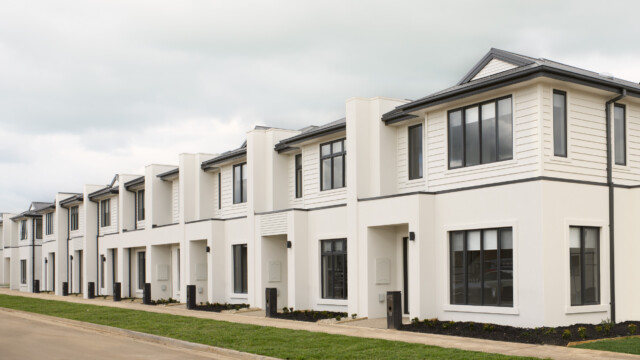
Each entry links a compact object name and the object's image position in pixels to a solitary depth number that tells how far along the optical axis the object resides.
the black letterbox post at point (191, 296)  29.70
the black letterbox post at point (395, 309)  18.94
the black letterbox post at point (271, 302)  24.25
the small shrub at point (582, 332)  15.52
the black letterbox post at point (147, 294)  33.89
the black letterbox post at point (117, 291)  37.22
